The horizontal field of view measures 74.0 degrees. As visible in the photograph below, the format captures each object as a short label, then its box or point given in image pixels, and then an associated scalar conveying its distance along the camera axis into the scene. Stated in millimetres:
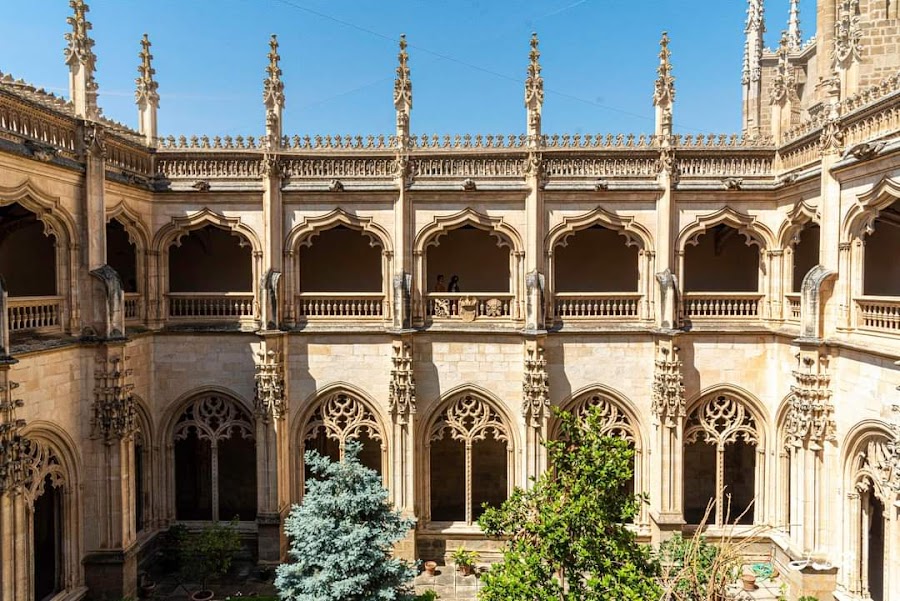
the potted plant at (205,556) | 16156
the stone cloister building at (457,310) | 17297
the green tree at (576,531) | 8945
